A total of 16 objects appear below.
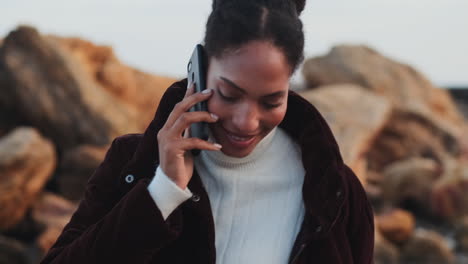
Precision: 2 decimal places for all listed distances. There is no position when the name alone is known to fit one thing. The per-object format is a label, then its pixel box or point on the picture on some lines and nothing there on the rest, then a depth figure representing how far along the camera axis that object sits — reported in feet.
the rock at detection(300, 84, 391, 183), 25.83
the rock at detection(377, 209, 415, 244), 26.66
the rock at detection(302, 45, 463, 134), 35.63
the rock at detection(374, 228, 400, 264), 24.62
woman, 5.26
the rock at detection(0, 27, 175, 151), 25.12
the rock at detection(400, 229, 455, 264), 25.17
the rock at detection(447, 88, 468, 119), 56.69
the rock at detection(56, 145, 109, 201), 23.63
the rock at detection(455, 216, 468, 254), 26.66
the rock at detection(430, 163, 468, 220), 29.30
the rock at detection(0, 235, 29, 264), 21.26
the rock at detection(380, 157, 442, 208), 30.07
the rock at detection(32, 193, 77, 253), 20.80
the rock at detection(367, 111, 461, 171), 34.12
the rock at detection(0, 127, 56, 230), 21.70
